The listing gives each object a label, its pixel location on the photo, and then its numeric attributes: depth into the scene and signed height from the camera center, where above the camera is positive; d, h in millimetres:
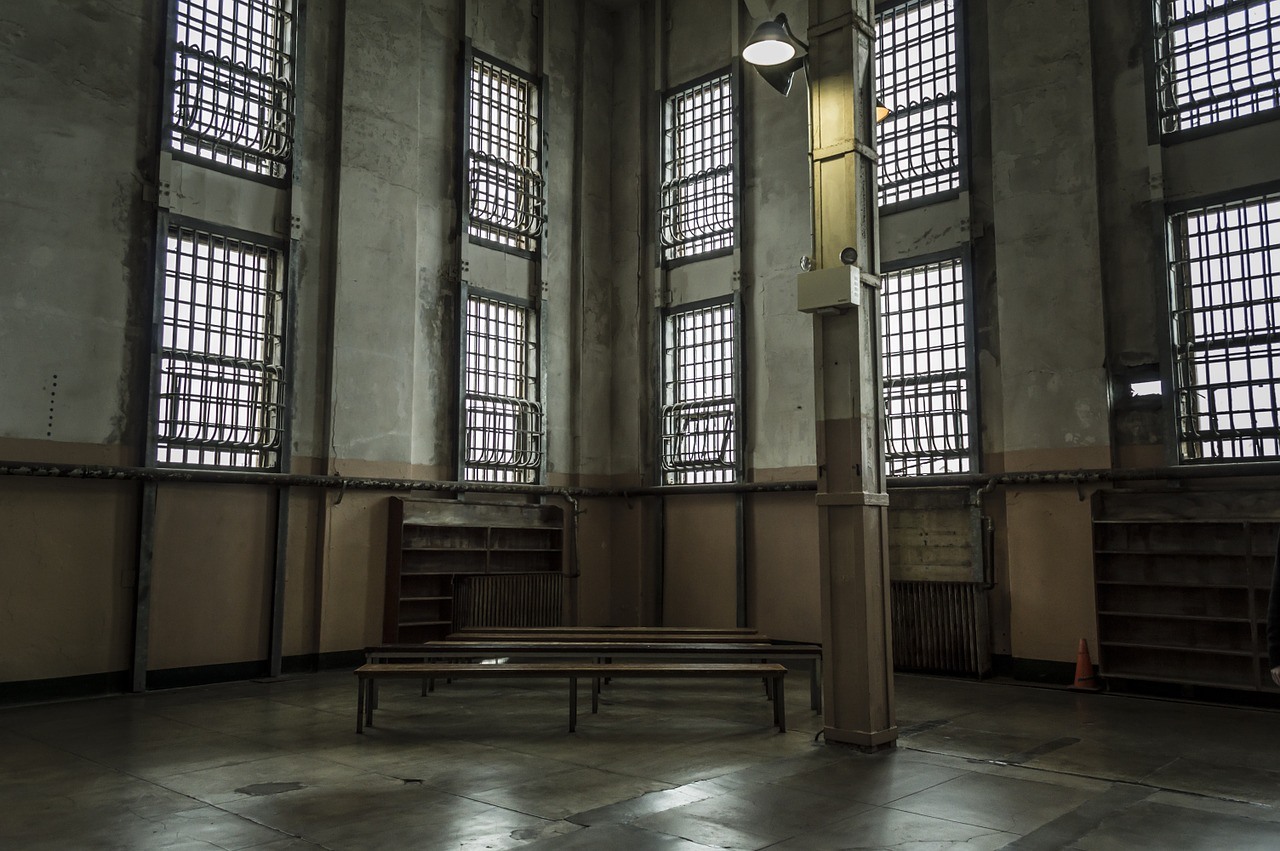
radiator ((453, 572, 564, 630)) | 10941 -944
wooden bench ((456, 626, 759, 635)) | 8805 -1019
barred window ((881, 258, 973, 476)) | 10031 +1650
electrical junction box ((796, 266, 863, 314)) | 6539 +1632
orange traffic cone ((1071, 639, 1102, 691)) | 8711 -1394
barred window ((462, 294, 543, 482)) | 11555 +1604
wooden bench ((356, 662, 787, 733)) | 6828 -1090
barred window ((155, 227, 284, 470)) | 9062 +1672
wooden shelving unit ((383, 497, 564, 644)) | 10484 -517
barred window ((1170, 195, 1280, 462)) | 8305 +1764
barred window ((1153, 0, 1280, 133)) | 8500 +4305
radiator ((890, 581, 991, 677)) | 9477 -1076
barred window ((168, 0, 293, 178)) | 9289 +4480
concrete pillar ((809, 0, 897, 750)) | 6418 +828
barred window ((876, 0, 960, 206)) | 10352 +4727
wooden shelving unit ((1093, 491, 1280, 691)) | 7914 -529
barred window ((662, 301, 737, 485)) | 11891 +1630
